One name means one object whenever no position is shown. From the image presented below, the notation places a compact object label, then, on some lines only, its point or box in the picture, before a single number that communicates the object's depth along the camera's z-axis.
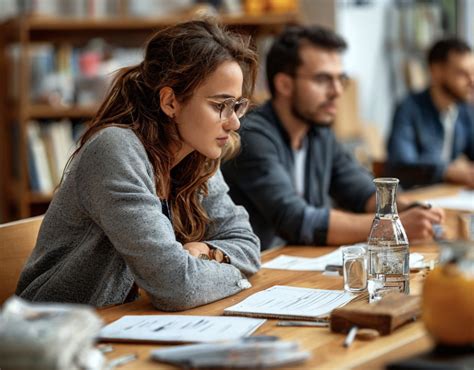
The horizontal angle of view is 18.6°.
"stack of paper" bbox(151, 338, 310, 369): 1.71
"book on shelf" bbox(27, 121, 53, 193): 4.07
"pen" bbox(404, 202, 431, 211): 2.61
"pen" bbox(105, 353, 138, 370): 1.76
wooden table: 1.75
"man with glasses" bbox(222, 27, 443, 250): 2.77
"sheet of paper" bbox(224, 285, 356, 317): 1.99
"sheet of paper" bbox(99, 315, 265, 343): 1.85
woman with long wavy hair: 2.07
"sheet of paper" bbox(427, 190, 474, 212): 3.06
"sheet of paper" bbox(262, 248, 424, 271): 2.37
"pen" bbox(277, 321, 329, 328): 1.92
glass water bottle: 2.12
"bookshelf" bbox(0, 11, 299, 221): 4.04
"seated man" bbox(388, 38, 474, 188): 4.17
